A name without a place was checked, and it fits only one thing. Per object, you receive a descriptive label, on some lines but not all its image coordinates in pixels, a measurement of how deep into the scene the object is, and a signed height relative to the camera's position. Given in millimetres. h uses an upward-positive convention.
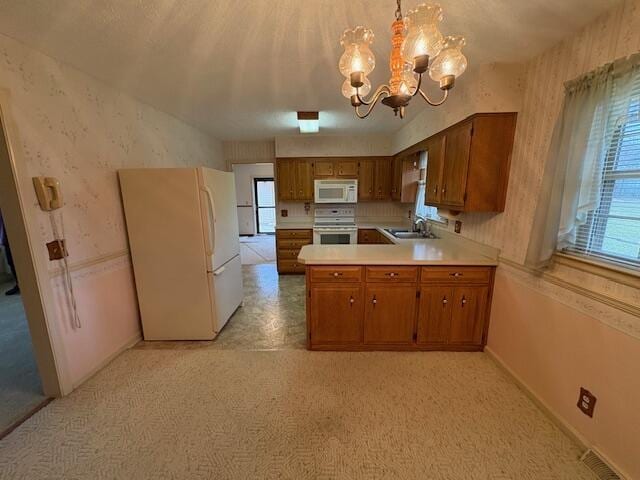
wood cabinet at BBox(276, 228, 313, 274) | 4508 -963
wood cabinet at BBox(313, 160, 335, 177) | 4586 +391
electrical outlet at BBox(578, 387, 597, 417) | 1466 -1215
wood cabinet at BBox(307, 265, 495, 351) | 2273 -1043
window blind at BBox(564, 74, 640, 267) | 1300 +2
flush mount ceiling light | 3188 +901
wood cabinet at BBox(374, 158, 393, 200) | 4582 +210
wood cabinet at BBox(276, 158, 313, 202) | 4605 +206
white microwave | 4465 -10
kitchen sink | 3401 -605
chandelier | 1023 +567
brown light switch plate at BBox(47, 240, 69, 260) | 1824 -407
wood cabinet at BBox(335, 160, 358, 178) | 4582 +388
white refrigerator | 2346 -528
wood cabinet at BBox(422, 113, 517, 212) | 2049 +232
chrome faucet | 3579 -512
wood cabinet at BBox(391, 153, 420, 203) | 4012 +199
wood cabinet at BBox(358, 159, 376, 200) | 4586 +195
